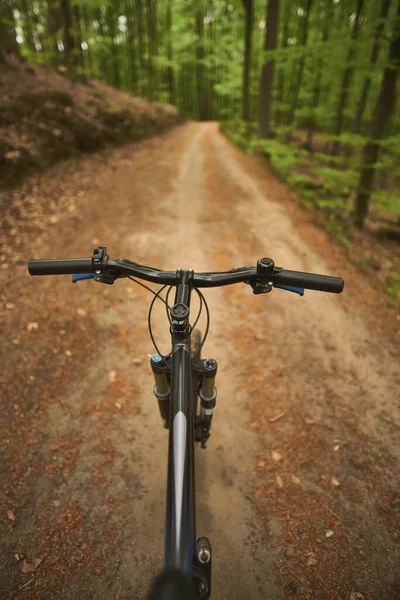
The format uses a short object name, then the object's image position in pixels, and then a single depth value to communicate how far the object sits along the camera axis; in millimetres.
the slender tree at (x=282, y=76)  18172
